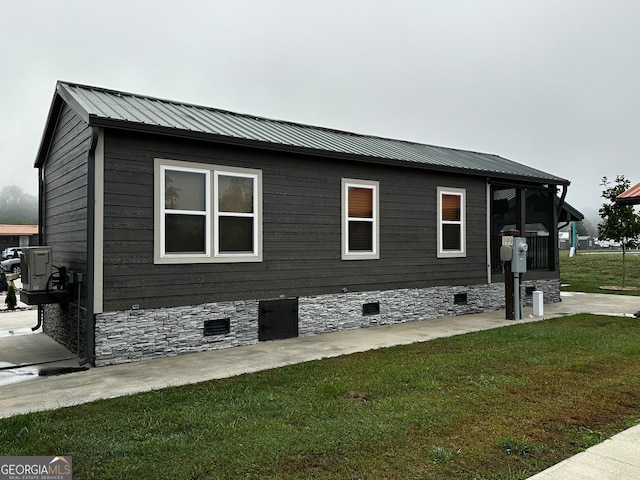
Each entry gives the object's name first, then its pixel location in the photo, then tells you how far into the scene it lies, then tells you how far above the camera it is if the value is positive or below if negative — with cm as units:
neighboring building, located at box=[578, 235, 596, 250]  6359 +114
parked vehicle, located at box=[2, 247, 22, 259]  2844 +1
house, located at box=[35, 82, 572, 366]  645 +42
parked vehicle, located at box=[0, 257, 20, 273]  2458 -66
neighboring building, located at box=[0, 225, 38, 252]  3772 +136
